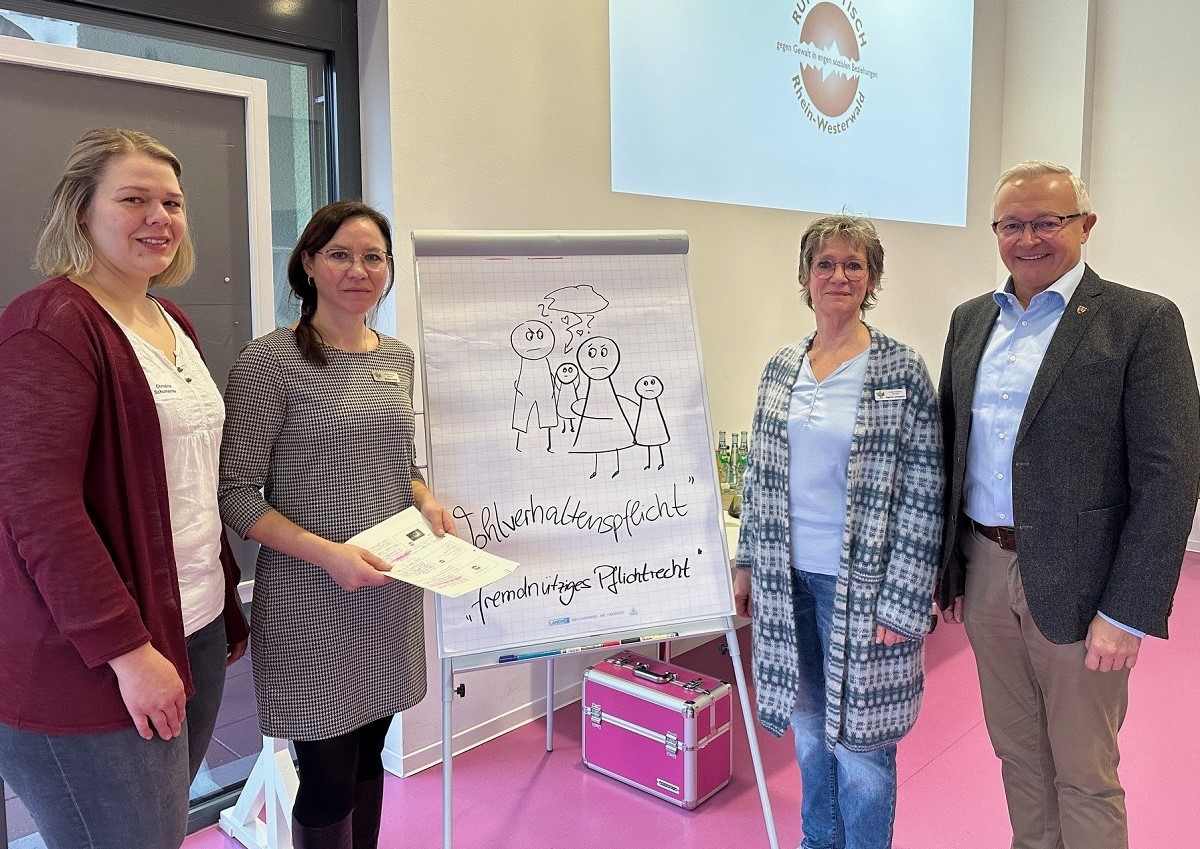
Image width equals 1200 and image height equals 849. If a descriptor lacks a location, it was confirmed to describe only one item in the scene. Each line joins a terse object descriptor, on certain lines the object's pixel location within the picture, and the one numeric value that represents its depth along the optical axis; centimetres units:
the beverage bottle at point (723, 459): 330
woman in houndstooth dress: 153
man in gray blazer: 155
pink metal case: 241
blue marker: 182
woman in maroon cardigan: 115
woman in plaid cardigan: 176
